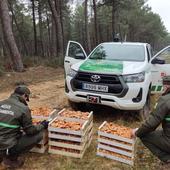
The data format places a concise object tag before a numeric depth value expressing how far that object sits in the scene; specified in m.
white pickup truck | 3.95
